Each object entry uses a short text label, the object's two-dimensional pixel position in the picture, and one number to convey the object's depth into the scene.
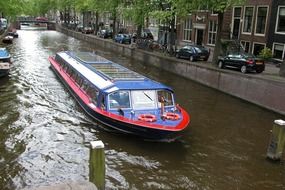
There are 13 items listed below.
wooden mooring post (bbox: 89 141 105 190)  9.12
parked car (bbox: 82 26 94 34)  67.31
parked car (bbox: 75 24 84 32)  72.13
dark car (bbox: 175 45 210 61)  31.06
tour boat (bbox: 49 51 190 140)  14.11
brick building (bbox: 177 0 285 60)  30.76
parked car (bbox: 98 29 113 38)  57.23
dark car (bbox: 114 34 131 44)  48.03
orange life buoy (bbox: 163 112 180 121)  14.62
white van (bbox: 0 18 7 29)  60.88
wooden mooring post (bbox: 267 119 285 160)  12.74
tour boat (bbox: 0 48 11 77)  25.36
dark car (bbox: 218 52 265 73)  24.58
